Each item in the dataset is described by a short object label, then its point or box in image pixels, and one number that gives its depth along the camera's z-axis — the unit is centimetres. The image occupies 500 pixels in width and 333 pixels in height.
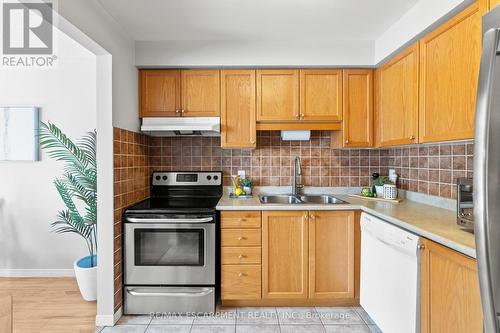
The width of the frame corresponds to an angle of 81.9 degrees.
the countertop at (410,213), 136
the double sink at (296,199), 286
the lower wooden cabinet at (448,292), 121
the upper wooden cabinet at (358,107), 267
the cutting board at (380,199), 251
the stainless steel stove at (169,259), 229
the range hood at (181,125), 257
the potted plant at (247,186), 287
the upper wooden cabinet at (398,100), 207
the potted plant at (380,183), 274
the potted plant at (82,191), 252
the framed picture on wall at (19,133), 292
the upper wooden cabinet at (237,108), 267
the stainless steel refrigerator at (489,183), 53
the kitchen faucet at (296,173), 292
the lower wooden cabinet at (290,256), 237
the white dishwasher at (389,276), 159
